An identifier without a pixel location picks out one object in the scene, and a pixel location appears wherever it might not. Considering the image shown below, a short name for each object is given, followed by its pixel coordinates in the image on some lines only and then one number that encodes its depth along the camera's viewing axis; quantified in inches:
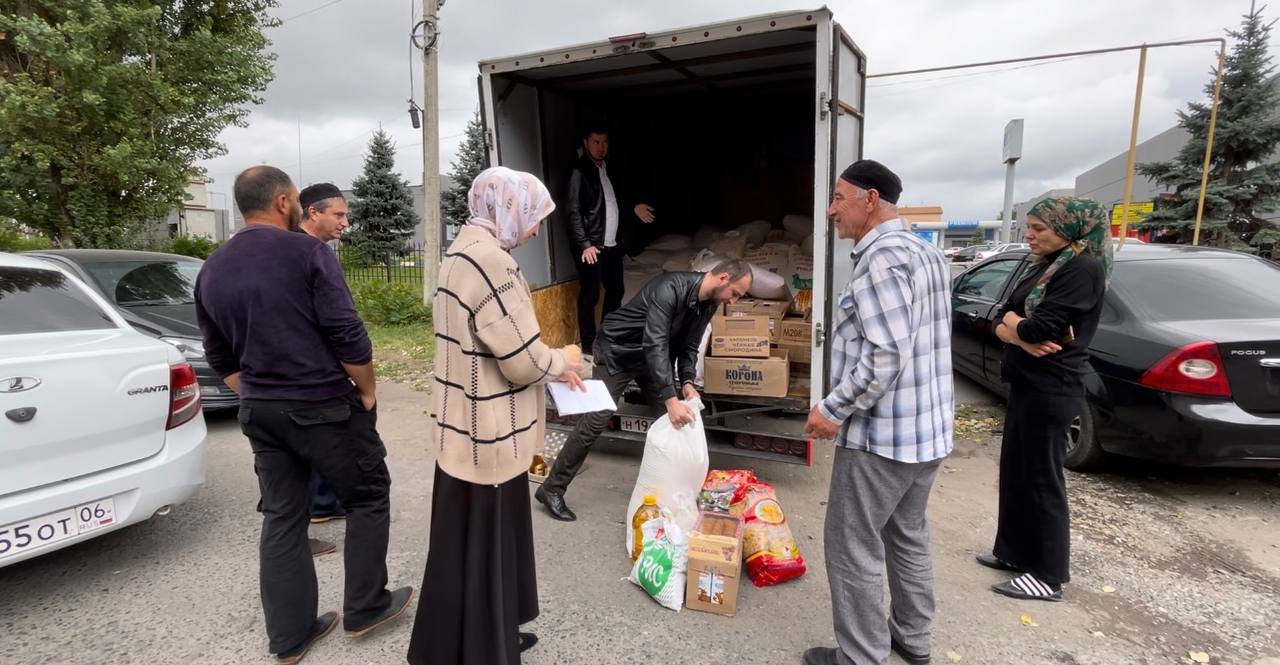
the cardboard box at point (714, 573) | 109.6
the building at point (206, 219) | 1624.0
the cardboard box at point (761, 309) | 192.9
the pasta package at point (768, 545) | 119.3
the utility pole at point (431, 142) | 404.2
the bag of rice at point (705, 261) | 229.1
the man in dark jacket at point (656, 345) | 131.7
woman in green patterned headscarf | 107.0
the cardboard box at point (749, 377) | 163.5
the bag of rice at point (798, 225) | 254.4
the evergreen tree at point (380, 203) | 906.1
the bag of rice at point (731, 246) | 241.9
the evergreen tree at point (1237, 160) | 665.6
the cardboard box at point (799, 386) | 177.2
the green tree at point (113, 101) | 374.0
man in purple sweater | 88.3
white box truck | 151.0
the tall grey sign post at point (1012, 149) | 836.0
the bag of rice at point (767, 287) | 208.5
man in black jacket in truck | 211.9
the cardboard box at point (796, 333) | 183.5
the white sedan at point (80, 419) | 98.2
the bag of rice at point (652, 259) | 258.2
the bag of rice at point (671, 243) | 264.2
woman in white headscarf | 77.1
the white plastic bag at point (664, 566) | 113.0
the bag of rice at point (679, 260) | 251.6
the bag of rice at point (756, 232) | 260.4
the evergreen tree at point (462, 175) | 927.7
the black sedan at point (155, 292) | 202.8
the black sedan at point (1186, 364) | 138.9
